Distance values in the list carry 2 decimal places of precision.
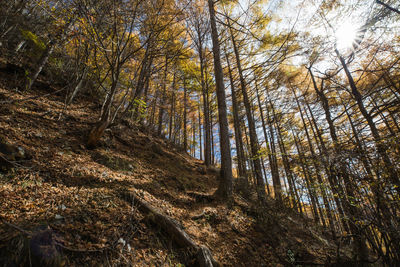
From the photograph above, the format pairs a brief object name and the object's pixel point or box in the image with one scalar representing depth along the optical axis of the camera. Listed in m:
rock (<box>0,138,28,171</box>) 2.24
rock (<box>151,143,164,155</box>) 6.56
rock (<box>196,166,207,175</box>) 7.50
